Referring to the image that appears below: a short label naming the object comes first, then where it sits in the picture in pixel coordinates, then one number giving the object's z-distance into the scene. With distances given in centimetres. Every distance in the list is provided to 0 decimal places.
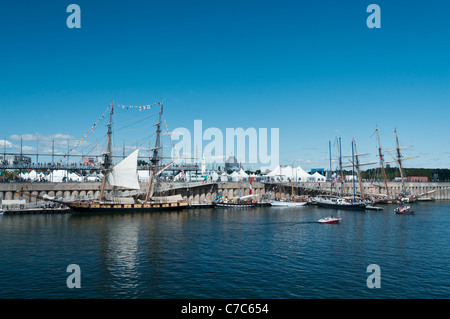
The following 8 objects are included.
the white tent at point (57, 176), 10633
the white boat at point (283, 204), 10035
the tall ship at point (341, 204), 9041
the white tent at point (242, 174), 13525
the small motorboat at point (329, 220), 6255
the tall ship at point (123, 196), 7850
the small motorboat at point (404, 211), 7938
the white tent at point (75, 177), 11160
